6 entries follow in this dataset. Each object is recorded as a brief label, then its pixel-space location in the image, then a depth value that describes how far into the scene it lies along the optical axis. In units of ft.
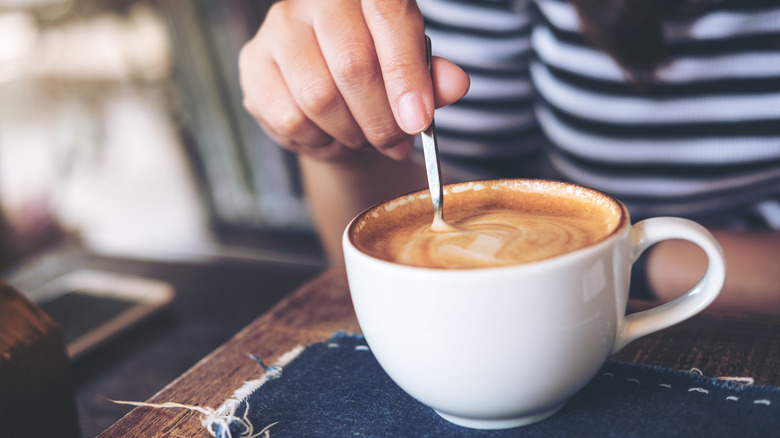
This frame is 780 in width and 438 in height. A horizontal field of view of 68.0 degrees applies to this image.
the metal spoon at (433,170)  1.75
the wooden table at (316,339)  1.61
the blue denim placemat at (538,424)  1.38
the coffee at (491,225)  1.43
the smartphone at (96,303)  2.66
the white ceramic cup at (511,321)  1.21
